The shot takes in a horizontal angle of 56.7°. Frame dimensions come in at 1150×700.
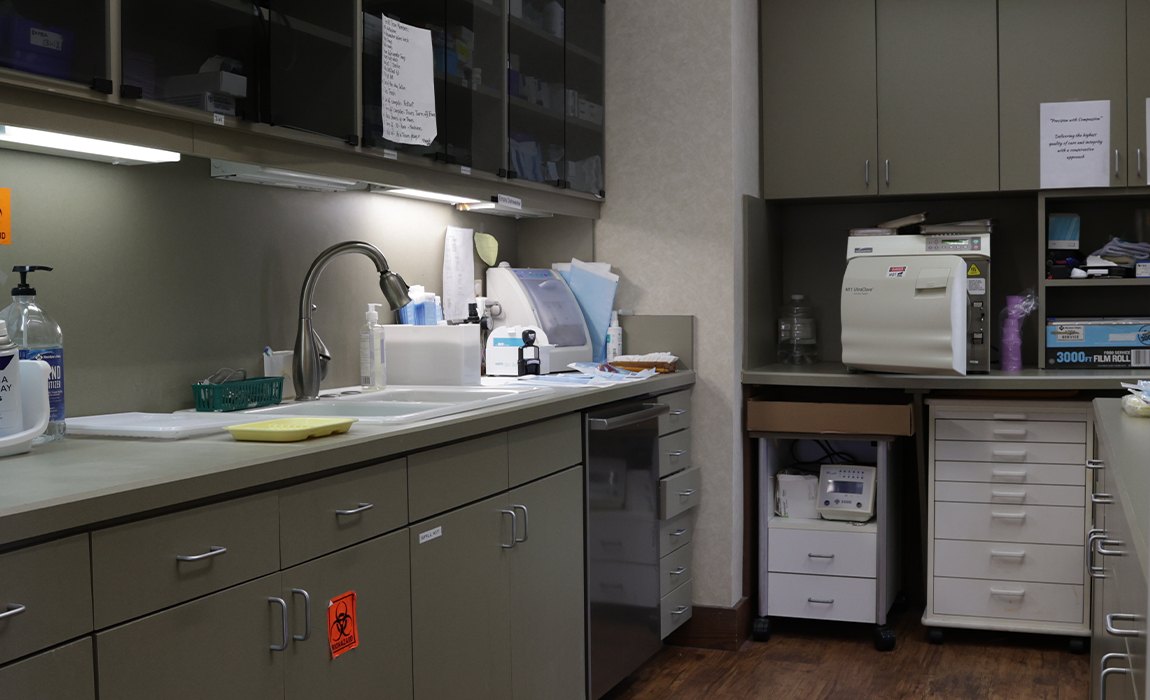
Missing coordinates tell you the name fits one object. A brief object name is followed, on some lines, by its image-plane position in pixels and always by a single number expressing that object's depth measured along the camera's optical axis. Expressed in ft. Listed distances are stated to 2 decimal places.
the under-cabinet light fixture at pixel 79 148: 6.00
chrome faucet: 8.34
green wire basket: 7.50
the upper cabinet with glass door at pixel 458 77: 8.07
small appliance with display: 11.78
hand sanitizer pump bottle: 5.99
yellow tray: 6.01
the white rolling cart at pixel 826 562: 11.62
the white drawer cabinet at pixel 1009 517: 11.27
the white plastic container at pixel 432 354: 9.52
